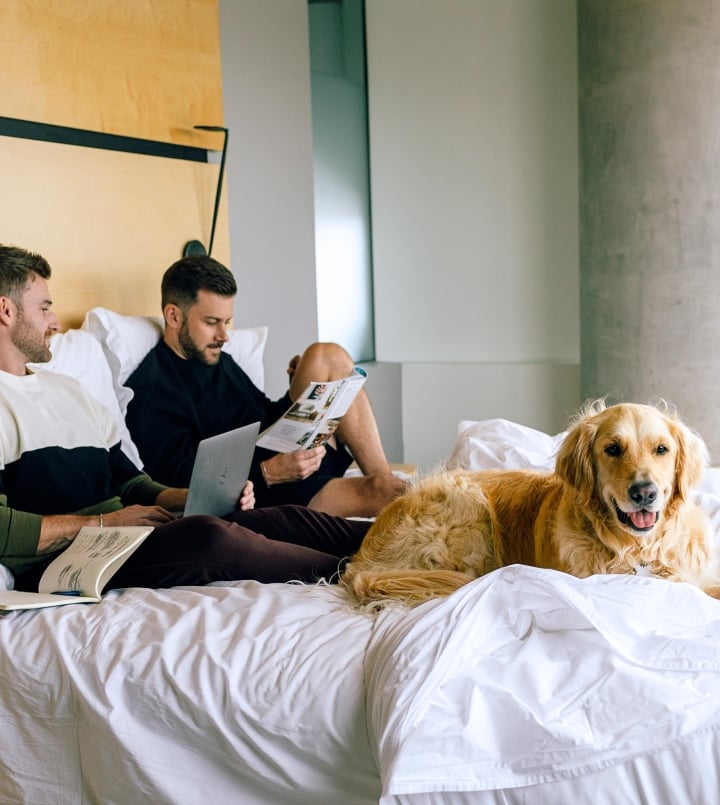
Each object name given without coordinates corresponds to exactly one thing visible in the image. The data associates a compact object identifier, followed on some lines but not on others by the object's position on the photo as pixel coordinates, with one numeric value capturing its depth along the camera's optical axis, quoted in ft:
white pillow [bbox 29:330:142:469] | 9.05
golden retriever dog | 6.14
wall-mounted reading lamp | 12.21
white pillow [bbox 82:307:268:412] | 9.78
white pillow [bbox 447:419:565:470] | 9.32
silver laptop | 7.19
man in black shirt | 9.53
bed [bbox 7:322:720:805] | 4.57
